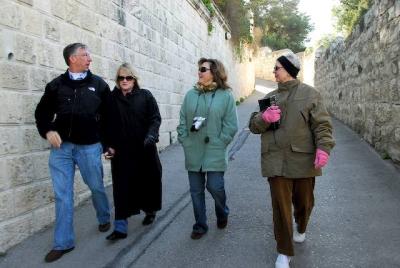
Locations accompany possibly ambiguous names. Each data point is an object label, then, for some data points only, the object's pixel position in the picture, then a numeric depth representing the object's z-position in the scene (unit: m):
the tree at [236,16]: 18.34
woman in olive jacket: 3.29
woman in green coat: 4.00
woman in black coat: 4.15
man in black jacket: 3.78
